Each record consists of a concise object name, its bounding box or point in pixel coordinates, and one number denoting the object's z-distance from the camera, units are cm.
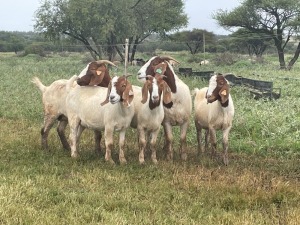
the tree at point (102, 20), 3142
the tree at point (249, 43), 4350
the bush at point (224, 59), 3891
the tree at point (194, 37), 5446
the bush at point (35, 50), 5696
